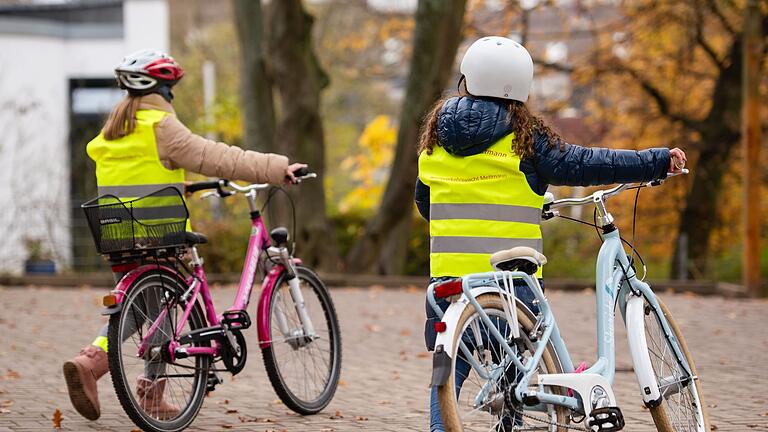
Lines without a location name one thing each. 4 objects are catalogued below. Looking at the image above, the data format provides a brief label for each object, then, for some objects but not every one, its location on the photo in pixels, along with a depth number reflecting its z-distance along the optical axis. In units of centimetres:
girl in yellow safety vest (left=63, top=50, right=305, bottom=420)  1297
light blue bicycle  916
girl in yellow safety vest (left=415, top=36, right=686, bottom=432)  991
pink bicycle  1213
